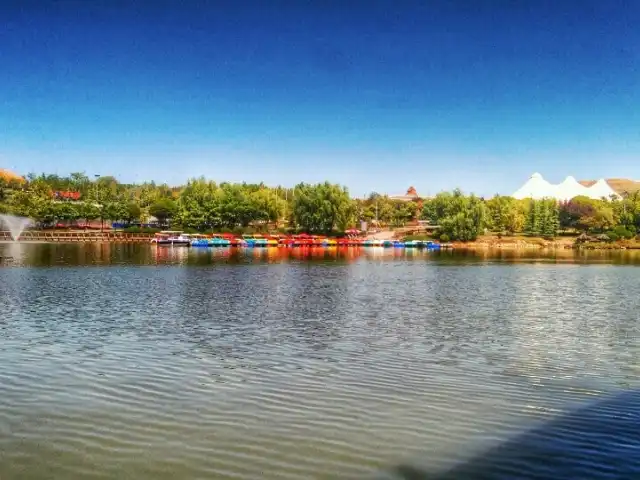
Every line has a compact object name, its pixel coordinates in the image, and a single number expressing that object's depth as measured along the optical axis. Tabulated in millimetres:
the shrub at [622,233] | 135125
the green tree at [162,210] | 154500
